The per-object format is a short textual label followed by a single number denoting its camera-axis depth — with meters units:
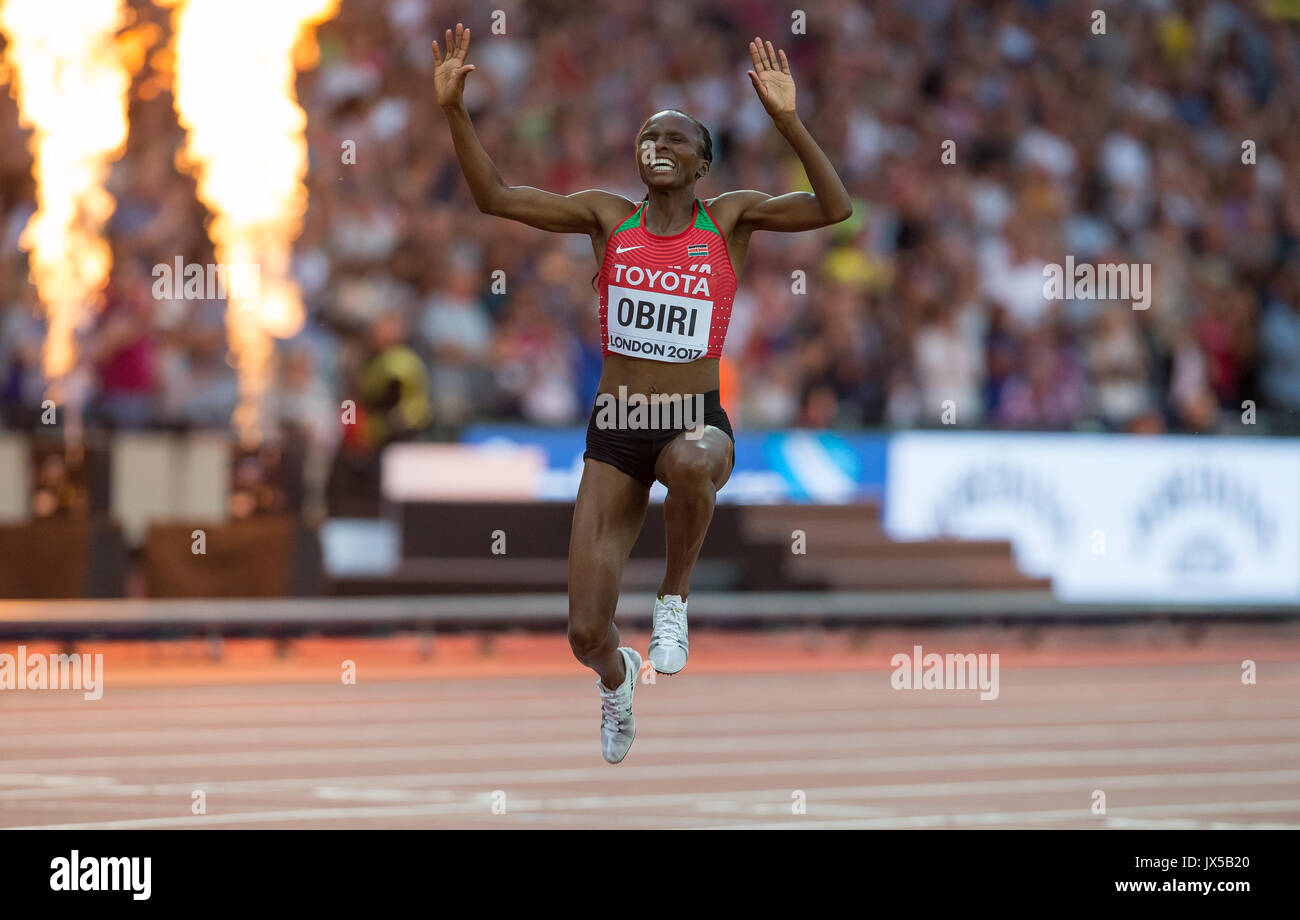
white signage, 16.81
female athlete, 7.27
